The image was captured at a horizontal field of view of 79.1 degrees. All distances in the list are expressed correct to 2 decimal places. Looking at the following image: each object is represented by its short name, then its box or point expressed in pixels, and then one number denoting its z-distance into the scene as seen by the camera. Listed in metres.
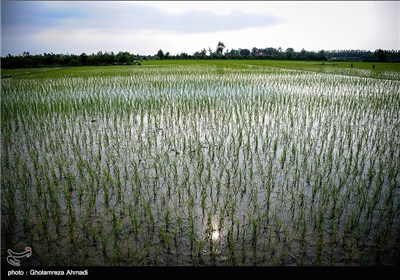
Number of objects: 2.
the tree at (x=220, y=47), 82.68
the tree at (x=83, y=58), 36.09
